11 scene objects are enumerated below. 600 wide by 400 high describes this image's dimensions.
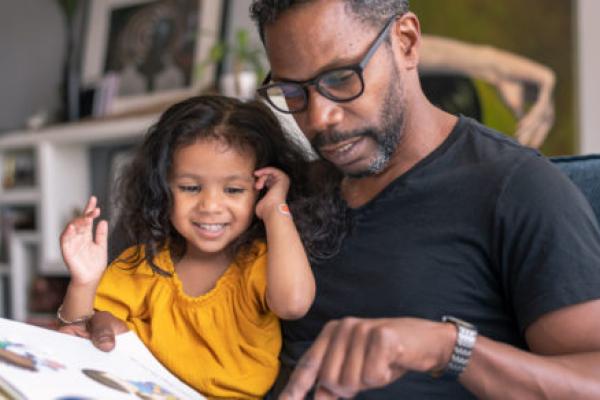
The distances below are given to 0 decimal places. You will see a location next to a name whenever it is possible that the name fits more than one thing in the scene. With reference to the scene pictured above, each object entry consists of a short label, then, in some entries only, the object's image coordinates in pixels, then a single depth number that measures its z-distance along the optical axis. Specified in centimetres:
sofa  122
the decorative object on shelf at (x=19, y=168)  428
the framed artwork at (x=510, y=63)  254
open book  82
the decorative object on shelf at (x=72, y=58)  429
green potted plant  310
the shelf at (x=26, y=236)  420
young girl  129
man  92
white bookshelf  402
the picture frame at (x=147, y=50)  369
